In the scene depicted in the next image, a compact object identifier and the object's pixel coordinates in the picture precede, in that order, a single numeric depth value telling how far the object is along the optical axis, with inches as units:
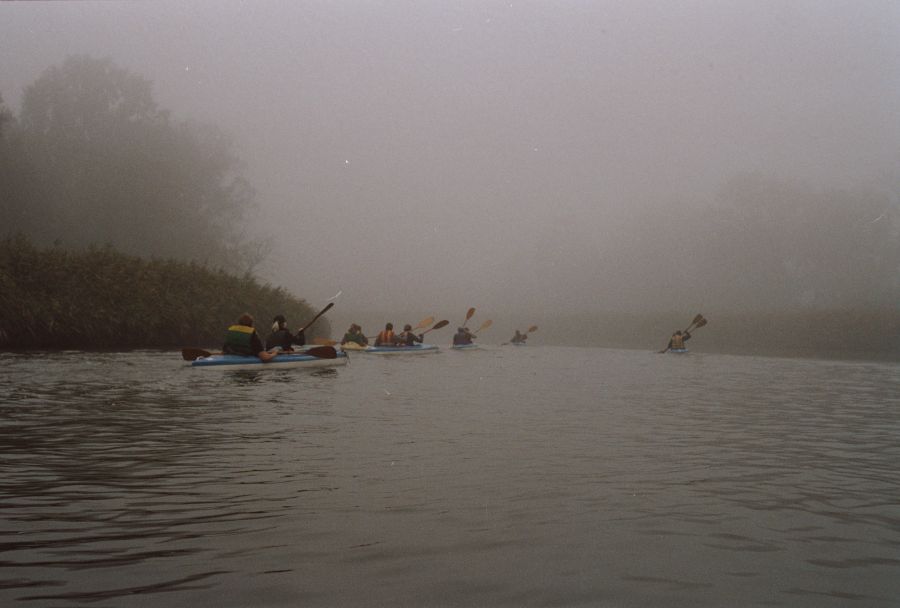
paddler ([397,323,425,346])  984.3
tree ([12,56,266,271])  1560.0
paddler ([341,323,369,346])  992.9
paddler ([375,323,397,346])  967.6
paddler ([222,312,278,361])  601.3
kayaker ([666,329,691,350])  1085.4
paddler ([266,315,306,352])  658.2
